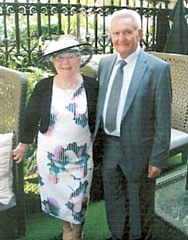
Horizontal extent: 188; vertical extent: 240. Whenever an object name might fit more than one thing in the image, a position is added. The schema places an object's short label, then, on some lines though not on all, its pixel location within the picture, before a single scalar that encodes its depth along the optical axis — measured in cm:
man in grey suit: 160
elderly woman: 168
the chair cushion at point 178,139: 268
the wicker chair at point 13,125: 191
